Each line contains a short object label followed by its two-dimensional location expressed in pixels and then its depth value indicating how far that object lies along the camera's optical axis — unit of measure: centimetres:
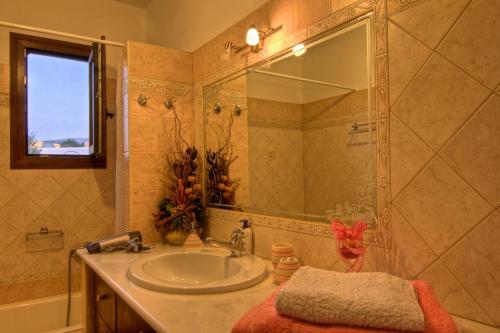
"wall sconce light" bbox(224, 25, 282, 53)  153
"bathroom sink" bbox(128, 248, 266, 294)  113
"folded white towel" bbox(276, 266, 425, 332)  68
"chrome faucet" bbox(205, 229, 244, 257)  154
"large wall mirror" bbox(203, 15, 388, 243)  115
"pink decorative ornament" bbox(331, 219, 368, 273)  105
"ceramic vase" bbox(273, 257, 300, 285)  118
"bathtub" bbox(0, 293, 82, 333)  221
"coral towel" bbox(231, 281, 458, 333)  68
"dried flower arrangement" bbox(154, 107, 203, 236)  187
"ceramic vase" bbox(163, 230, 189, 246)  186
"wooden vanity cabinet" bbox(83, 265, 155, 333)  122
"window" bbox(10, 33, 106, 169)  223
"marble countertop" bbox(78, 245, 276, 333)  89
